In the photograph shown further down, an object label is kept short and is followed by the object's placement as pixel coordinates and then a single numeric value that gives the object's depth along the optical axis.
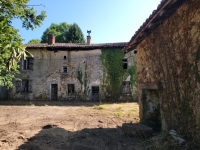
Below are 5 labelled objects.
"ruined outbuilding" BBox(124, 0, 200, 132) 3.77
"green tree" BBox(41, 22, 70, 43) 34.91
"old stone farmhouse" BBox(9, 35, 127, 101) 18.89
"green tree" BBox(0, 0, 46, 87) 2.43
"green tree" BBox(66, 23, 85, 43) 32.59
